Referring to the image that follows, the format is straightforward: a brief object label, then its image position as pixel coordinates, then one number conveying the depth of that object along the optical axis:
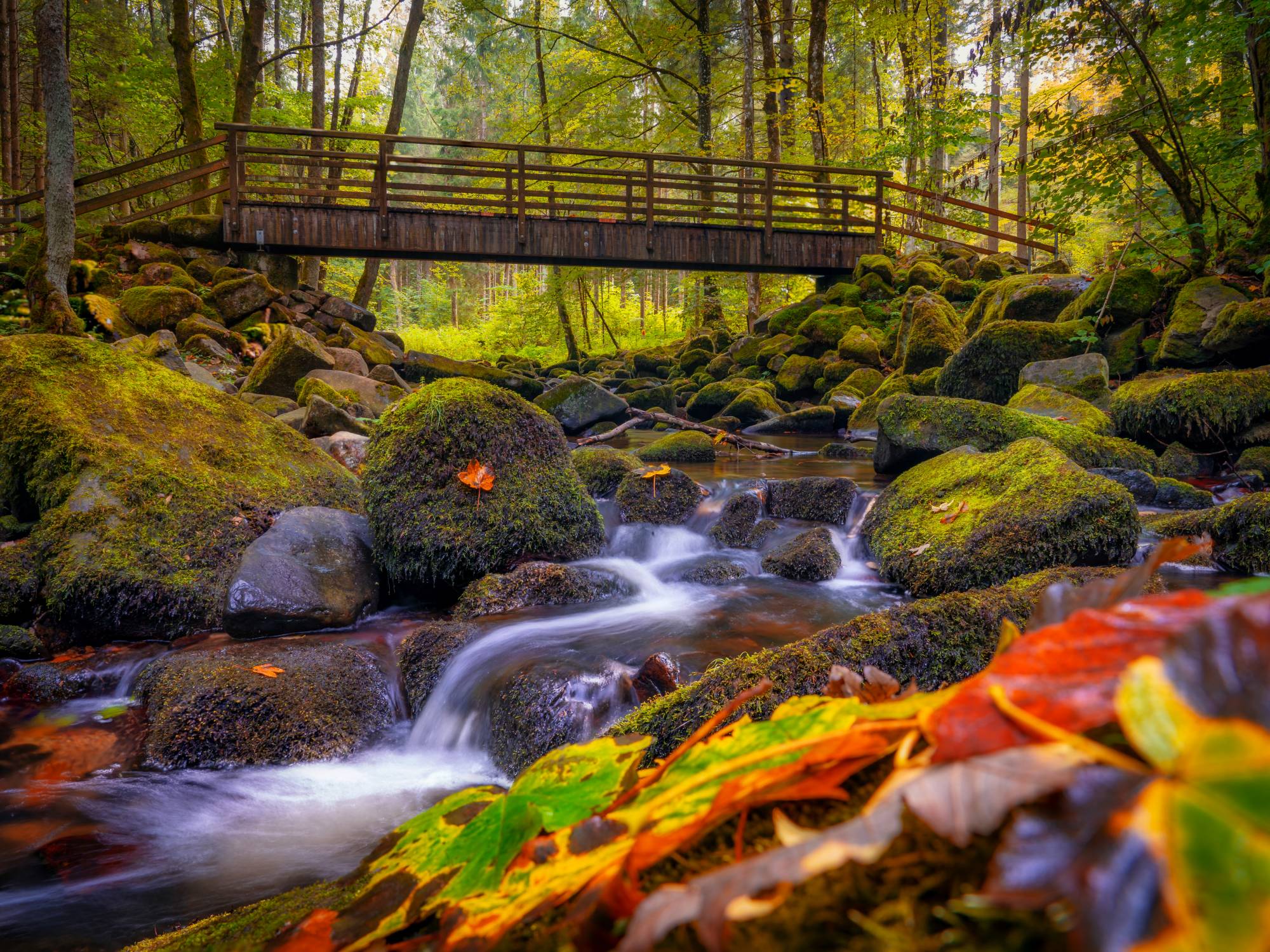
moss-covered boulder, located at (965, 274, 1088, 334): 11.34
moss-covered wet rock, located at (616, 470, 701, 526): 6.84
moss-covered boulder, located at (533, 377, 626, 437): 12.22
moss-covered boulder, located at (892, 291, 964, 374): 12.16
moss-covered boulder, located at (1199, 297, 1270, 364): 7.49
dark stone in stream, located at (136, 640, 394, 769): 3.28
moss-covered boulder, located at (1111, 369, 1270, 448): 6.72
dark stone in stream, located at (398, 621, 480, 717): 3.87
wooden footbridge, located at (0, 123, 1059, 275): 16.23
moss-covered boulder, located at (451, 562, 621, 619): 4.68
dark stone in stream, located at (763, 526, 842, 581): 5.42
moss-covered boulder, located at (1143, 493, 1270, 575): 4.20
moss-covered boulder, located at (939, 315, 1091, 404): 9.79
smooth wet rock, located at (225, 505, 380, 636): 4.25
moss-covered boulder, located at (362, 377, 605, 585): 4.89
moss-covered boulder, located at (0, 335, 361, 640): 4.34
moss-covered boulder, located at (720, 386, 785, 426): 13.44
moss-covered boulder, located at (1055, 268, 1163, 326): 9.60
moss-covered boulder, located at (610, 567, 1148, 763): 2.15
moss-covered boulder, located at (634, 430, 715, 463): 9.76
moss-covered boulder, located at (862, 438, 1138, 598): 4.21
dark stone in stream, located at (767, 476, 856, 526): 6.56
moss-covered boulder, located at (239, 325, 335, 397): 10.97
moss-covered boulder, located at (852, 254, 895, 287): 18.11
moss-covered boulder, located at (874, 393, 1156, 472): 6.71
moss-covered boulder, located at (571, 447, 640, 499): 7.44
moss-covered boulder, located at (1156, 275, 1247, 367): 8.30
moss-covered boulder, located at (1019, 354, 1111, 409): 8.55
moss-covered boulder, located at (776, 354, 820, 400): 15.02
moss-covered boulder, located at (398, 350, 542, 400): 15.35
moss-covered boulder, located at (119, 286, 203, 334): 12.40
